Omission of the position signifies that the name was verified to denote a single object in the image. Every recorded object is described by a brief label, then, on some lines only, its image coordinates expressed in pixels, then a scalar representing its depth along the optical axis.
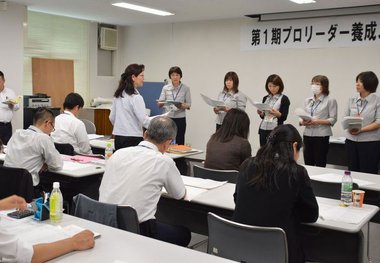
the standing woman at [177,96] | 6.69
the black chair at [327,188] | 3.04
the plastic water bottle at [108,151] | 4.14
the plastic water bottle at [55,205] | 2.17
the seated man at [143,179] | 2.42
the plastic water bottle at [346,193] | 2.67
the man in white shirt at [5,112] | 6.59
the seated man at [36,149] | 3.47
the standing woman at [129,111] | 4.58
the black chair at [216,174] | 3.32
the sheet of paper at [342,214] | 2.37
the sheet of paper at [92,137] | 5.40
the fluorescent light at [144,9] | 6.90
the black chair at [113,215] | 2.25
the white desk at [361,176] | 3.26
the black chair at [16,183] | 3.05
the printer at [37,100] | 7.55
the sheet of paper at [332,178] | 3.35
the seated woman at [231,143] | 3.45
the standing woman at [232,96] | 6.36
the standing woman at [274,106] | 5.84
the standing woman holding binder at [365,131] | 4.71
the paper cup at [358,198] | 2.63
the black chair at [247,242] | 2.01
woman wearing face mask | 5.33
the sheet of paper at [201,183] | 3.10
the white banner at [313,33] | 6.59
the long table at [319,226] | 2.36
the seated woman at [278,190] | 2.18
